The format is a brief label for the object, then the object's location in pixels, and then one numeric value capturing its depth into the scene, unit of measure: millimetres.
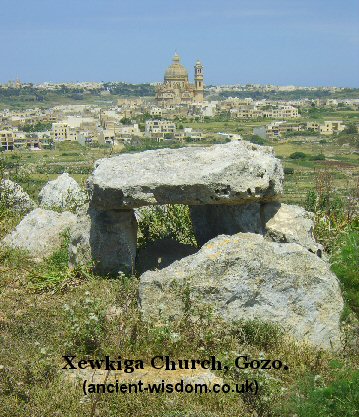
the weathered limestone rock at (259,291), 6066
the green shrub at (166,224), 8720
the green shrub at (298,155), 75456
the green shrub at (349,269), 6453
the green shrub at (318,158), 71875
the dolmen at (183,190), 6840
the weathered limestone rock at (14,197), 10547
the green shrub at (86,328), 5523
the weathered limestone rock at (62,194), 11188
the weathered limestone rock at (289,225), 7309
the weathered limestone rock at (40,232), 8633
